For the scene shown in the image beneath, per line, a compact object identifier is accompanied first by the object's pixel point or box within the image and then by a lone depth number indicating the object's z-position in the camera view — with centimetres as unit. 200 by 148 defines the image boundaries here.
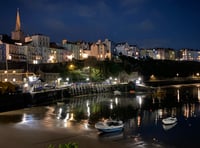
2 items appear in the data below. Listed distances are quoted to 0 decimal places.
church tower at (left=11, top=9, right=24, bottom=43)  9469
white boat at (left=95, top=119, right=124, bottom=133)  2119
